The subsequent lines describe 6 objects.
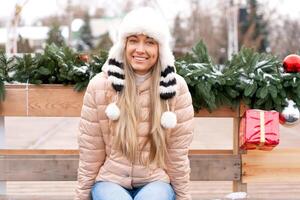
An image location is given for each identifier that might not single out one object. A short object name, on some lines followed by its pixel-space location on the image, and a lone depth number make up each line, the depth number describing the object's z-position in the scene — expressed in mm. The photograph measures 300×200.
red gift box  4027
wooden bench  4281
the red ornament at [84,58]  4367
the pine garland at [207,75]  4164
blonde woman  3195
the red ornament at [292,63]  4238
